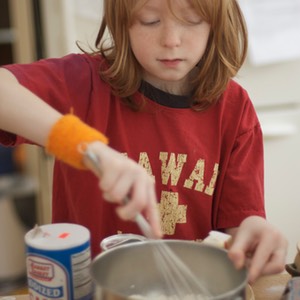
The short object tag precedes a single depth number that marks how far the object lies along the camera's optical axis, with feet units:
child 2.67
